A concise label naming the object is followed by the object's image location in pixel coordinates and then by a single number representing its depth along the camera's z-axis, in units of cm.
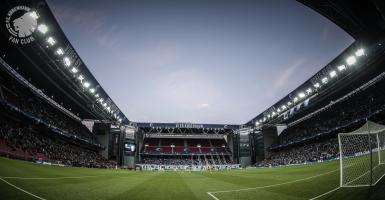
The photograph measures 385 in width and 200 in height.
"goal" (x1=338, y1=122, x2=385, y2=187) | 880
